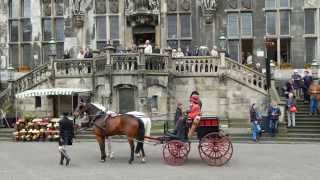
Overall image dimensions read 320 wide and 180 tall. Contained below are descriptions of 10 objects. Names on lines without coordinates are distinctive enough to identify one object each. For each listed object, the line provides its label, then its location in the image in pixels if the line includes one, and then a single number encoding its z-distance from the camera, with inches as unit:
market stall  1133.1
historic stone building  1414.9
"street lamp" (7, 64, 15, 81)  1475.4
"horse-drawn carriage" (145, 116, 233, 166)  763.4
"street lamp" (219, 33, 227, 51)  1362.0
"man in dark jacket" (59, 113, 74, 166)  784.3
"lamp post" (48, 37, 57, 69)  1466.5
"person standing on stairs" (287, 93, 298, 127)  1124.1
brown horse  800.9
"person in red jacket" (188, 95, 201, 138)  774.5
